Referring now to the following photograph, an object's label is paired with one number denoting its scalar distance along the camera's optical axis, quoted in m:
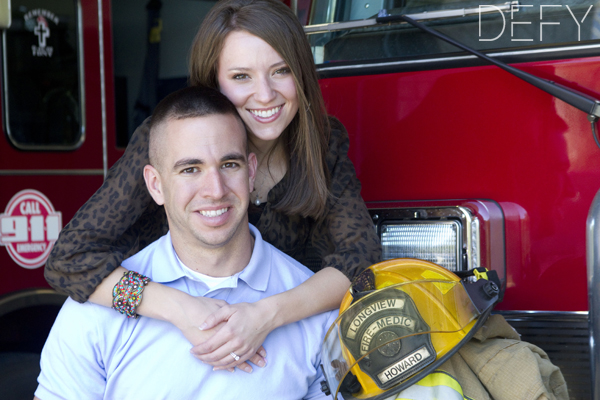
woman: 1.81
